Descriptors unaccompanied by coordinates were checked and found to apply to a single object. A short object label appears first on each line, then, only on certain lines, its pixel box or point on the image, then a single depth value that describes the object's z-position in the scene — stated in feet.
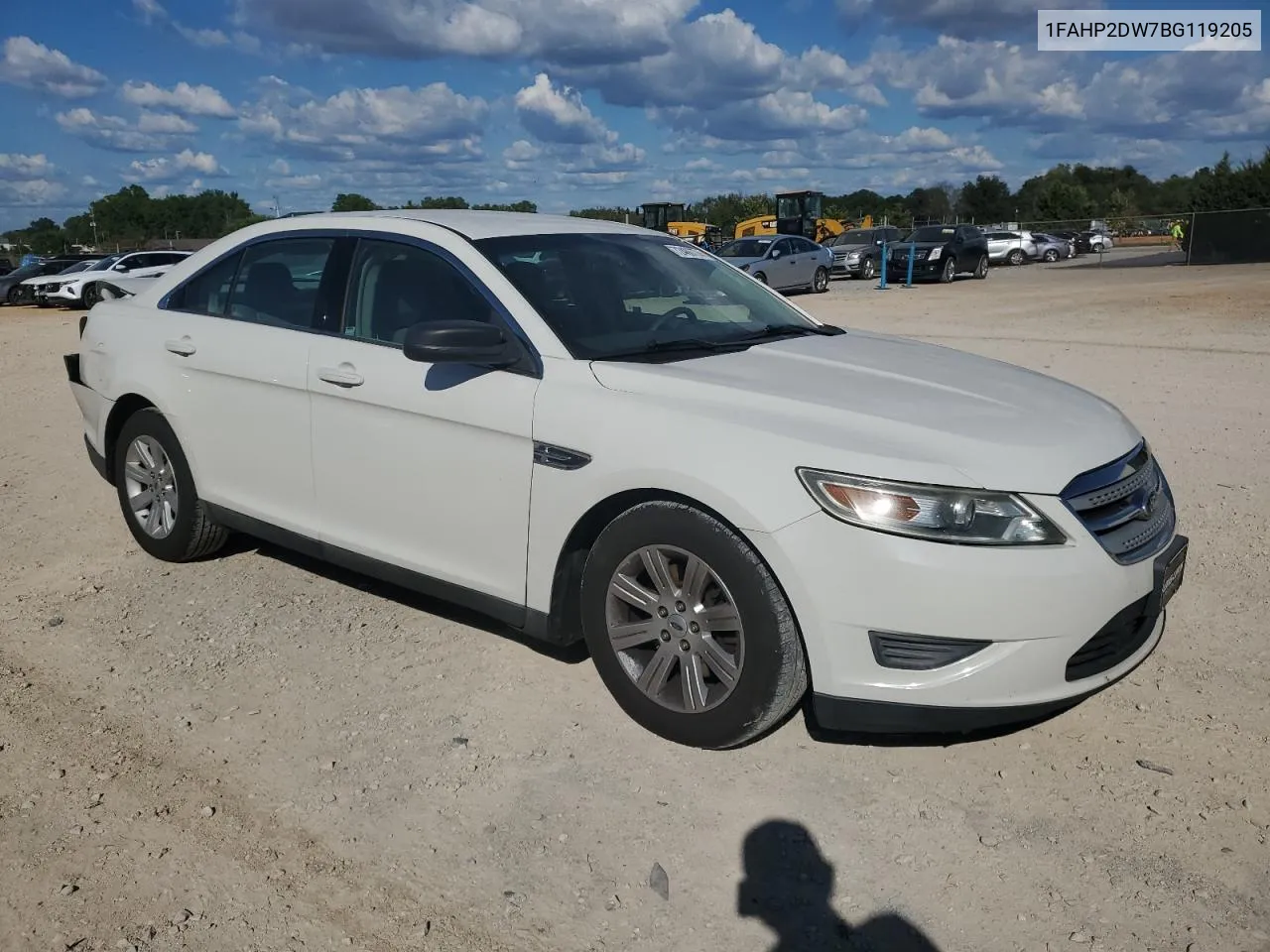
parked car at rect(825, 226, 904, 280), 115.14
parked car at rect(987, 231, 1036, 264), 149.38
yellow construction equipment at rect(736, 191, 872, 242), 131.75
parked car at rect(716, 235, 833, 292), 86.33
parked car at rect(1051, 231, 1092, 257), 175.52
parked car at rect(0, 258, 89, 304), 105.70
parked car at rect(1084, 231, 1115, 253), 172.77
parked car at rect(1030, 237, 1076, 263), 155.33
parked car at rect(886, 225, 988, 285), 104.12
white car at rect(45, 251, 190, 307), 93.15
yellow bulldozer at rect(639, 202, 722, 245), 136.15
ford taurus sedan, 10.12
